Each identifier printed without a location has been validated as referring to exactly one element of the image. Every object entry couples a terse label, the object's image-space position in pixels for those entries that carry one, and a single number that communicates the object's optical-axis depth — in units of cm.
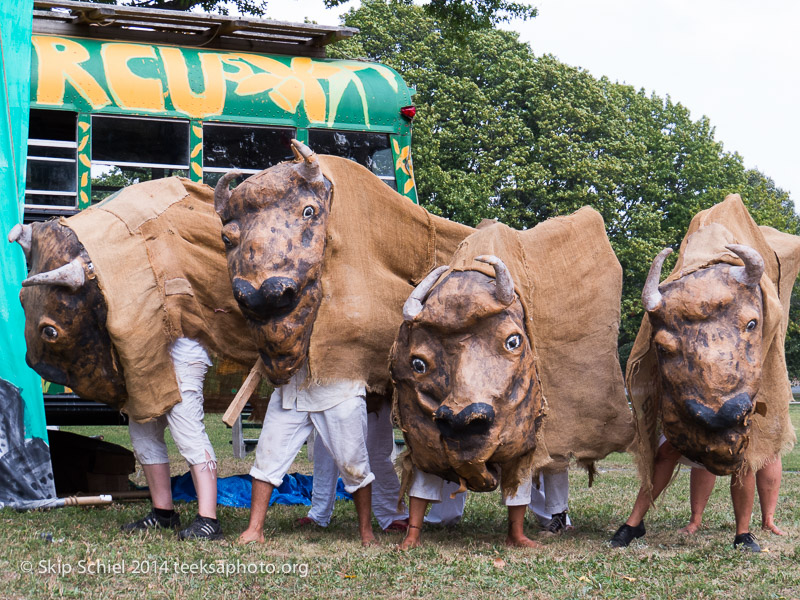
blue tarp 797
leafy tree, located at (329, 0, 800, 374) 2555
